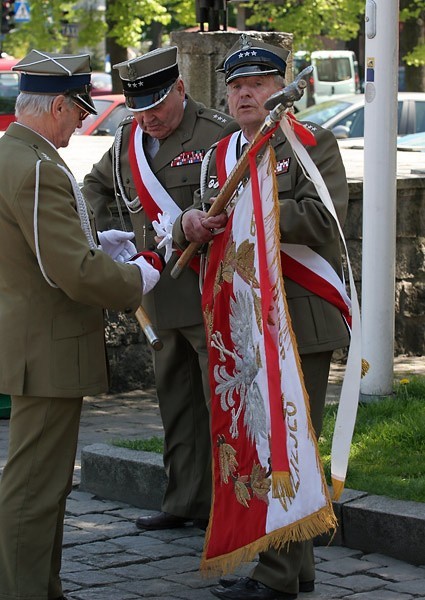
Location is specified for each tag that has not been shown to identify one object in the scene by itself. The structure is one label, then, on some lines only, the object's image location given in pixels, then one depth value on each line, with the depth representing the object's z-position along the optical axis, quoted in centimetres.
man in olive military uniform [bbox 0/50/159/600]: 803
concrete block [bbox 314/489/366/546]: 1009
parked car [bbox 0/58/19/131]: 3497
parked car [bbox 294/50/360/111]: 6454
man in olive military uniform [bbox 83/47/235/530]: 984
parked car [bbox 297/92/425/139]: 3236
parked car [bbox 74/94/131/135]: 3245
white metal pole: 1332
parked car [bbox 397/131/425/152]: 2845
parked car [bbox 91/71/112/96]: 6918
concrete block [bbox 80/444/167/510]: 1132
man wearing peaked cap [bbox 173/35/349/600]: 868
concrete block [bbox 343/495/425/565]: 965
